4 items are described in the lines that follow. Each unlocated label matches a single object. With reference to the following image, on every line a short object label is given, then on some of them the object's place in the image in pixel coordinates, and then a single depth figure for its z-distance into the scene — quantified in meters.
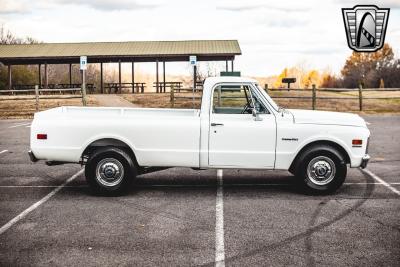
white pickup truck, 8.20
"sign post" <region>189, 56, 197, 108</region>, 24.82
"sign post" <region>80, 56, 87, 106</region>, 25.41
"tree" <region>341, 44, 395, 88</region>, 62.69
